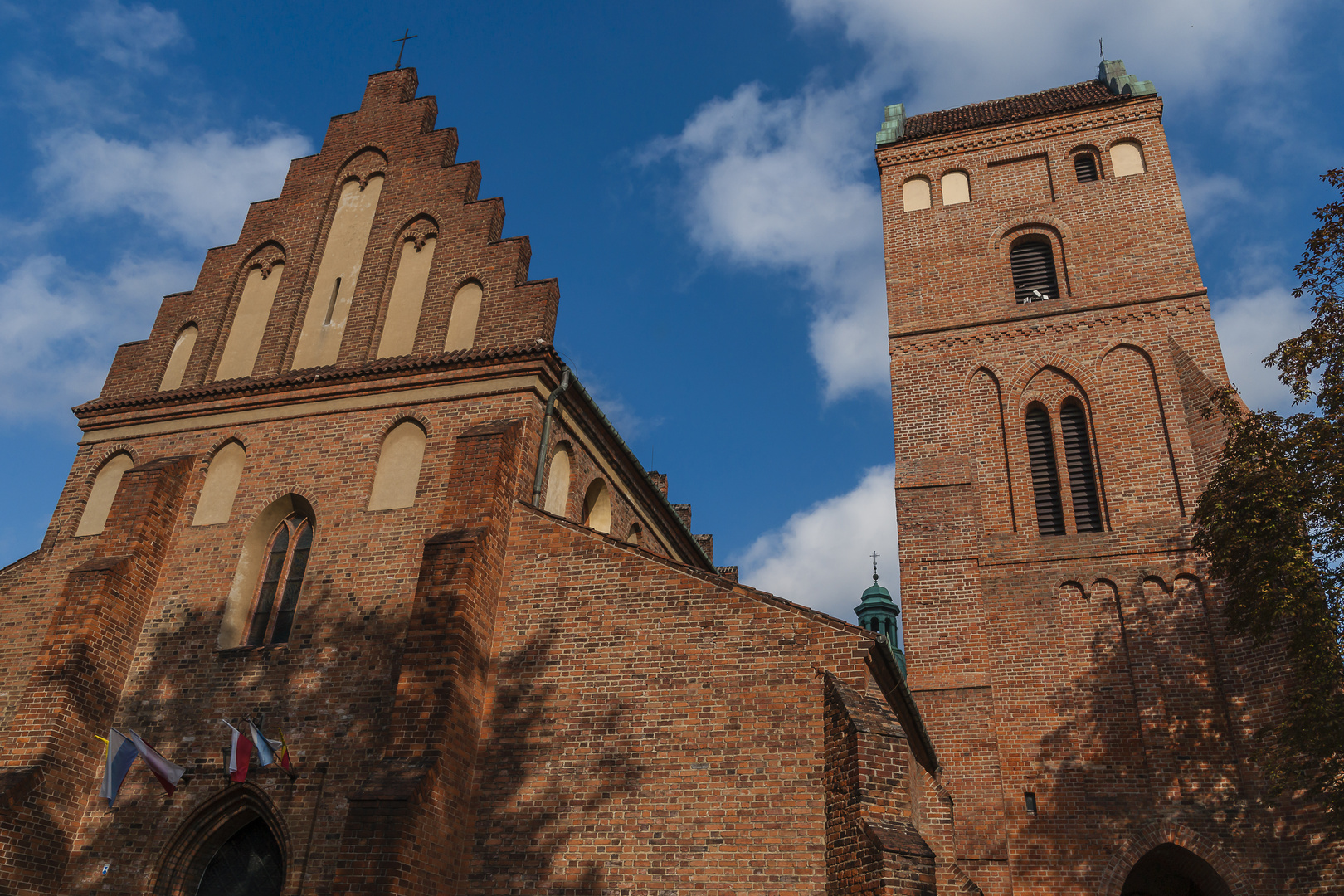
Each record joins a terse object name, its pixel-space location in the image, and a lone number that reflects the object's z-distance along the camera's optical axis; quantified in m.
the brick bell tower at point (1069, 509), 15.62
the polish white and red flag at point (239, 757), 10.61
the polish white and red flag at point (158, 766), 10.53
